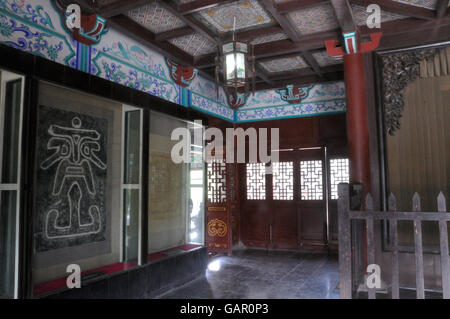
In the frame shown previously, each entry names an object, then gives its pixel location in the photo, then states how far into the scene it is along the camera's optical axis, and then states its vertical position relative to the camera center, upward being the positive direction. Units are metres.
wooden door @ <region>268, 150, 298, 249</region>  6.43 -0.33
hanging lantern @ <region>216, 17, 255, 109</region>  3.26 +1.18
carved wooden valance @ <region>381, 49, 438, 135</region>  3.92 +1.16
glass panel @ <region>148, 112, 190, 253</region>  4.18 -0.05
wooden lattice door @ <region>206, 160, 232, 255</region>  6.01 -0.44
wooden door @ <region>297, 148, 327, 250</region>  6.21 -0.29
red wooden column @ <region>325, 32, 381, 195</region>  3.92 +0.90
